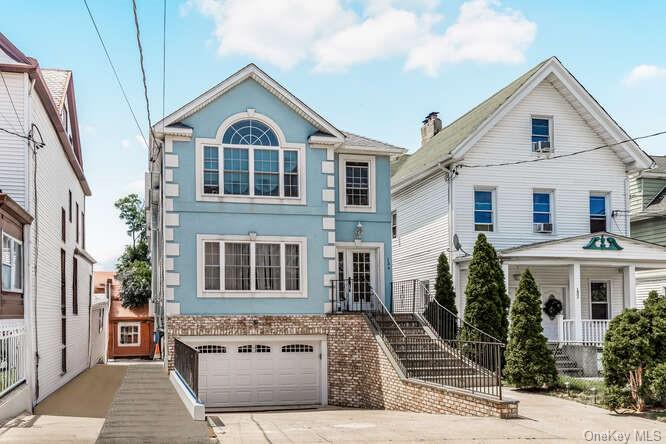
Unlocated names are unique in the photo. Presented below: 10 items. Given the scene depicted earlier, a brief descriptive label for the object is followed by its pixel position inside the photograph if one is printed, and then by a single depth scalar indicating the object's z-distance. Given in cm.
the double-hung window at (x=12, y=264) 1603
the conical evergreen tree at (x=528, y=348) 1889
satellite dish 2450
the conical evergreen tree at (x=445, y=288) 2339
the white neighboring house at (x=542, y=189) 2500
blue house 2164
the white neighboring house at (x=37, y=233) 1680
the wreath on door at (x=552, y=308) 2573
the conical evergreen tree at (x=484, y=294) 2162
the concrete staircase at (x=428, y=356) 1792
